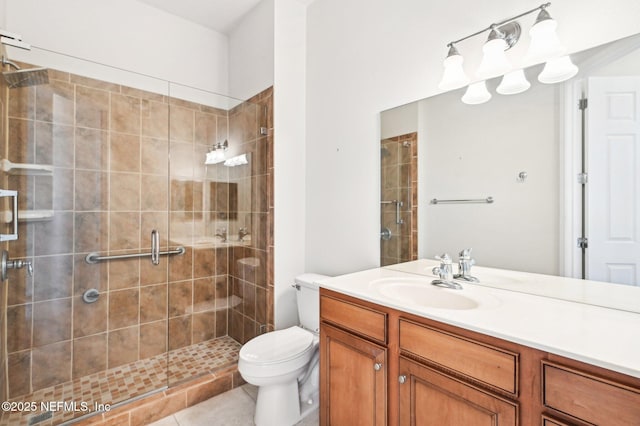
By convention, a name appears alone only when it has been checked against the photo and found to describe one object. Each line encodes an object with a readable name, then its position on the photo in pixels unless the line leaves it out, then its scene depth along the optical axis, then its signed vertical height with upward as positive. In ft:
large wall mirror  3.30 +0.52
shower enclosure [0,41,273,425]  5.52 -0.53
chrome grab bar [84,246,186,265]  6.43 -1.04
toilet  4.97 -2.79
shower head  5.30 +2.55
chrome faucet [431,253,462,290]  4.28 -0.93
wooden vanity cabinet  2.22 -1.62
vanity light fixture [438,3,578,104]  3.61 +2.05
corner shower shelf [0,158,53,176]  5.26 +0.80
